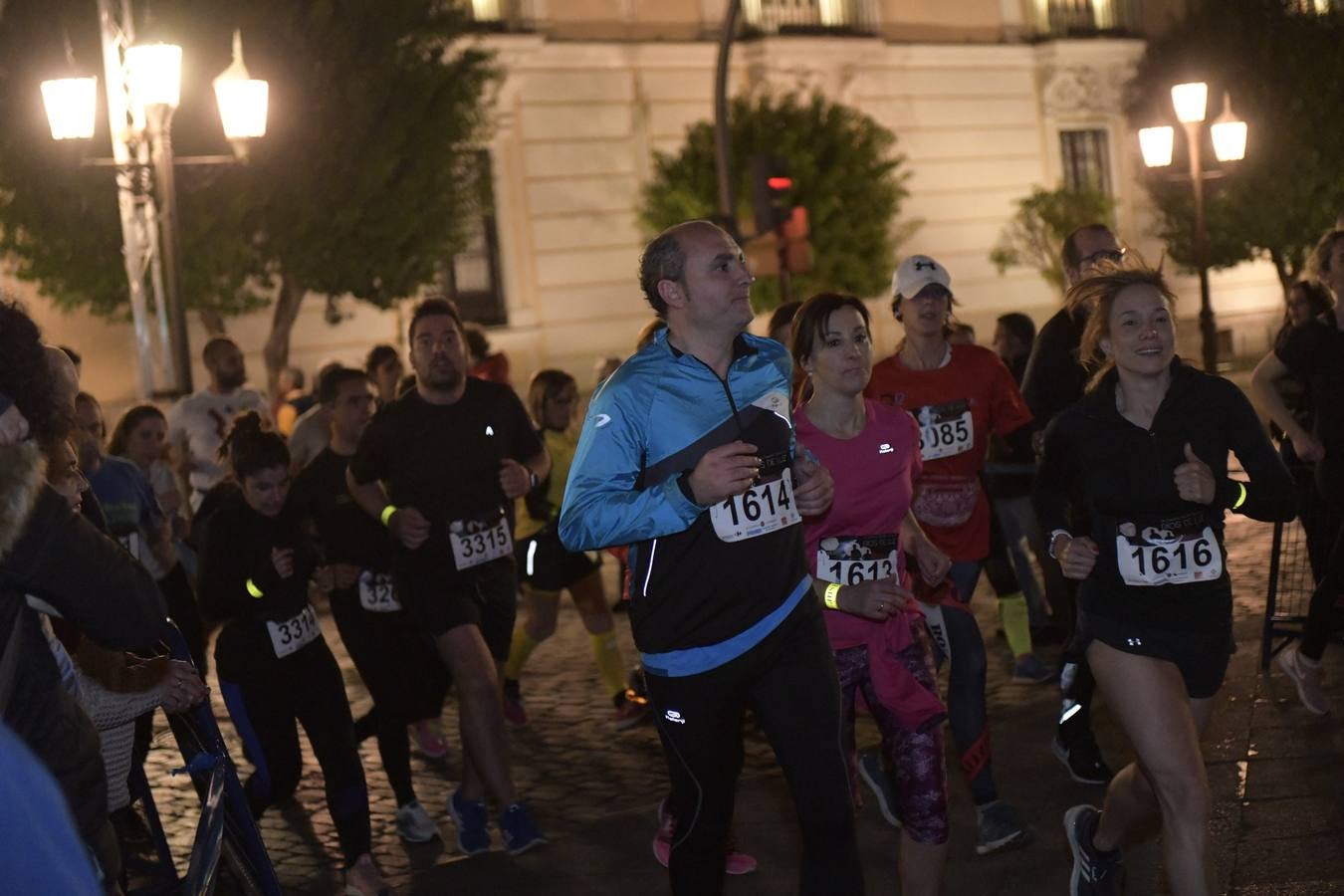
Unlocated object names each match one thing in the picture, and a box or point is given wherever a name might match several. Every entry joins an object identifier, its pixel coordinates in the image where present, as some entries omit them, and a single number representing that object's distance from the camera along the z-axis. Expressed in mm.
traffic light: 17580
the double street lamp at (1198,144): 18812
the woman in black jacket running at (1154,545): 4867
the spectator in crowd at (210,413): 12164
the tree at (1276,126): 31438
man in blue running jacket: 4660
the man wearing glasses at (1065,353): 7488
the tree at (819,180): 28031
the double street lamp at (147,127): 13562
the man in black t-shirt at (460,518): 6887
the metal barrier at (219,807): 4777
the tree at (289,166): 19297
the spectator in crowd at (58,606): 3385
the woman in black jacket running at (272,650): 6449
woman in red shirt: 7359
